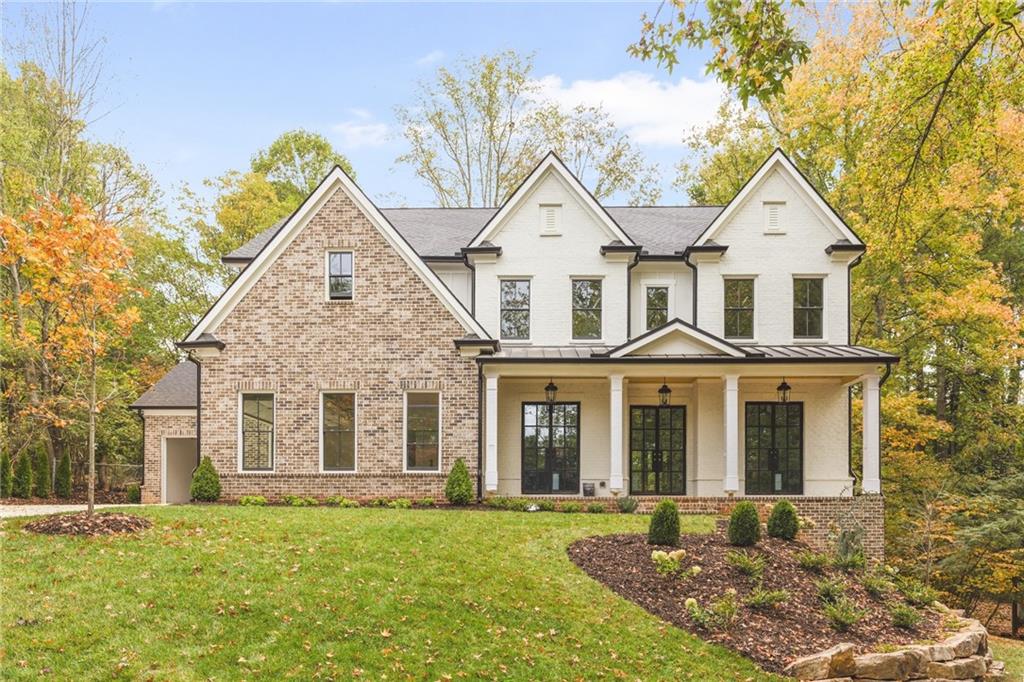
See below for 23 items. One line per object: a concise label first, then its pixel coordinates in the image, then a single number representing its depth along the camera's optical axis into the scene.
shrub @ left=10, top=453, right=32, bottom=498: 21.20
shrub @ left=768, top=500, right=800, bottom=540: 13.28
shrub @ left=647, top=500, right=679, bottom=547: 12.02
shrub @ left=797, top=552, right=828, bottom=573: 11.93
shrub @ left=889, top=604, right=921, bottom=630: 10.62
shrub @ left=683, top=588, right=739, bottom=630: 9.55
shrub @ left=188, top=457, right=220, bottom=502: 16.02
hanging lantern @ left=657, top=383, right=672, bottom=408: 17.91
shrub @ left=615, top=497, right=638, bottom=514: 15.66
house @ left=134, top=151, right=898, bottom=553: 16.70
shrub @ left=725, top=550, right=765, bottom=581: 11.11
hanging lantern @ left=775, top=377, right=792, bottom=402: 17.69
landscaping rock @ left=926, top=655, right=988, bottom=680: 9.80
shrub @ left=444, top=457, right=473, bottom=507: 15.84
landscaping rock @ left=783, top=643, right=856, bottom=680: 8.80
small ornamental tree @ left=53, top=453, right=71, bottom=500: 22.31
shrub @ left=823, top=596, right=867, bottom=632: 10.04
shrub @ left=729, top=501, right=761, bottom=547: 12.33
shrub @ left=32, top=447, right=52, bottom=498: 21.98
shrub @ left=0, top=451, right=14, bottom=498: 20.94
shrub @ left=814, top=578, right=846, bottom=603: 10.89
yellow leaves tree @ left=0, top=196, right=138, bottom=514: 10.78
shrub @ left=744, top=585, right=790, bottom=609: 10.23
